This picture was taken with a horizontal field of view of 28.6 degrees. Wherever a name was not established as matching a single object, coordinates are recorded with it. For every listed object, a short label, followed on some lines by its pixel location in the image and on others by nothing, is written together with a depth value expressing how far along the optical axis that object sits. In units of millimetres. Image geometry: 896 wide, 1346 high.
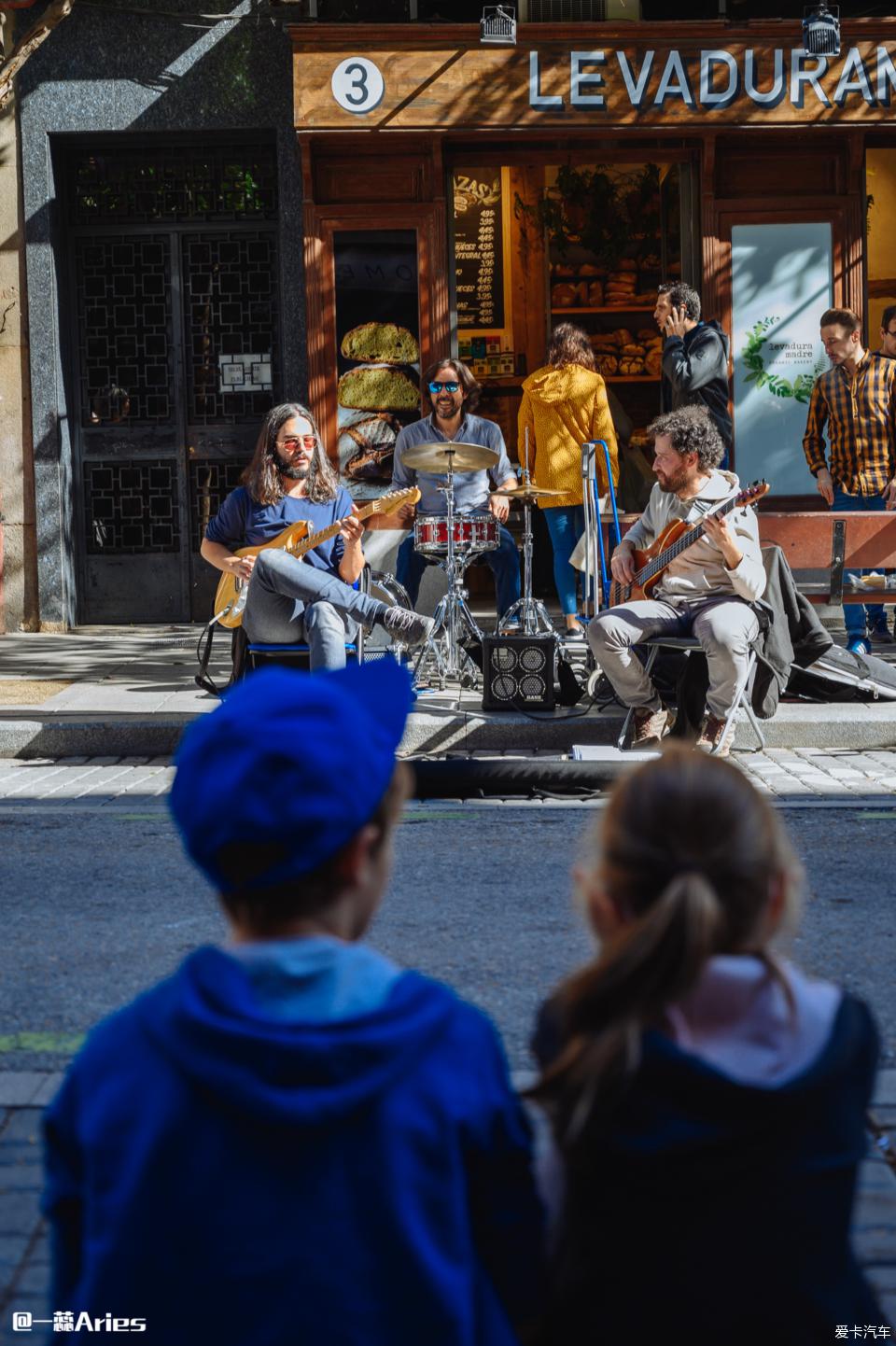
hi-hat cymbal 10312
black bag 9000
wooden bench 9430
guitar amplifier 9117
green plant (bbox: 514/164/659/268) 14289
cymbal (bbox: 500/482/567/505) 10305
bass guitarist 7965
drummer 11148
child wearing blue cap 1652
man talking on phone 10734
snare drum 10391
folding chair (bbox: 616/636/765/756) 8078
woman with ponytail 1720
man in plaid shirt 10977
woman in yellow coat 11695
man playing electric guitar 8672
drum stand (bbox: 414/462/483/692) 10305
